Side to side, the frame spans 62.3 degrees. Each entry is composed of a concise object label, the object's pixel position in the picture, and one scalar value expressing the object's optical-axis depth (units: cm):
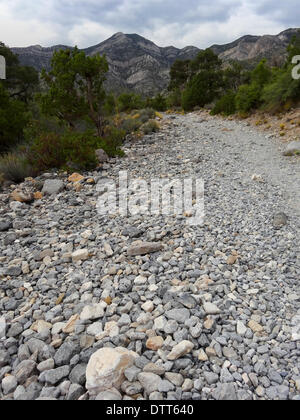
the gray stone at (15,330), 233
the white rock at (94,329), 225
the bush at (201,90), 2356
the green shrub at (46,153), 699
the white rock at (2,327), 235
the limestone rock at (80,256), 339
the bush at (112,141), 827
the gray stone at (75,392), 174
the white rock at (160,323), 224
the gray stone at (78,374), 184
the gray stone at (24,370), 190
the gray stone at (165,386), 173
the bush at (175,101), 2879
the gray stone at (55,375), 186
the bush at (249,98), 1505
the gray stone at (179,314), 232
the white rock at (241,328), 221
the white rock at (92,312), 241
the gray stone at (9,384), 182
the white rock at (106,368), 176
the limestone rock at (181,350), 195
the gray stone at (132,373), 179
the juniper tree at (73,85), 836
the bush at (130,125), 1204
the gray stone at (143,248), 340
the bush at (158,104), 2384
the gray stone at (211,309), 238
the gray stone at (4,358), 205
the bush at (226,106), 1717
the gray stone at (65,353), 202
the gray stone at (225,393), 169
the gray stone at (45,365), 196
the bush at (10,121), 831
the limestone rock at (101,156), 780
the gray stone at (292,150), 834
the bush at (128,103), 2245
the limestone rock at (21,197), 542
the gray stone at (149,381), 174
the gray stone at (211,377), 180
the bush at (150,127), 1182
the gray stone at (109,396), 170
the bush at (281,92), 1237
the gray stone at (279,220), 414
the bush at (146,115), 1417
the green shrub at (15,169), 654
